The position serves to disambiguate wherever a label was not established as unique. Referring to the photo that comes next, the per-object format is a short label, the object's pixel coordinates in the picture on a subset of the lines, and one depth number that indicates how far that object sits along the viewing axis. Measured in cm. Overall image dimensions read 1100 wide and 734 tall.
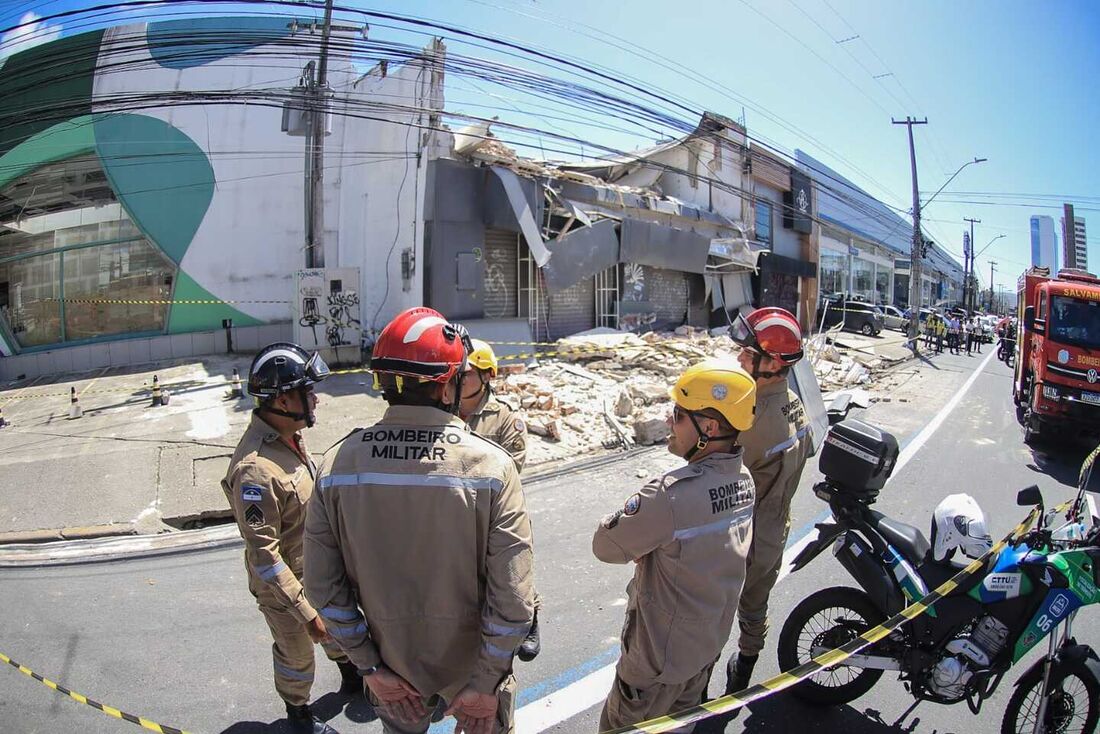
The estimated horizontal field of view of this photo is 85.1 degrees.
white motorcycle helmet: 262
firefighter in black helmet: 239
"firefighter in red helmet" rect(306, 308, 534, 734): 167
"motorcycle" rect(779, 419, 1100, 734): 248
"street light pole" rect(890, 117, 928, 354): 2347
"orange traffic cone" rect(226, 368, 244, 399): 938
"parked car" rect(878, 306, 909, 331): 3143
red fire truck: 748
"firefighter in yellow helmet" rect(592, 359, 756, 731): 191
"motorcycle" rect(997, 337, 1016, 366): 1992
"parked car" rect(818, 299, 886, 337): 2756
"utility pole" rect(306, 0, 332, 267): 1140
